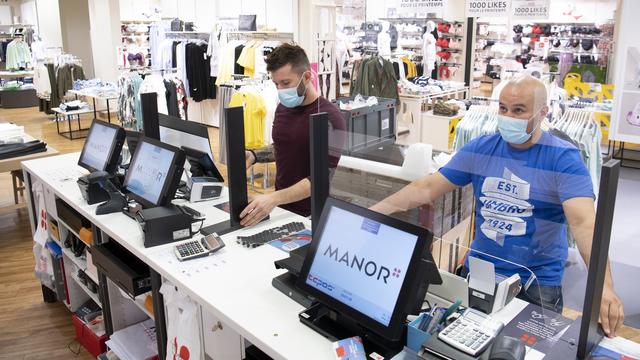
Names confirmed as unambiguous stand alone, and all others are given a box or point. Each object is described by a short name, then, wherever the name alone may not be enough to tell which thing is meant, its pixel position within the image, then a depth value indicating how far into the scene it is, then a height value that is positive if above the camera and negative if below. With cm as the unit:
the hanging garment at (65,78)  1034 -45
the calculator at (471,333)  139 -74
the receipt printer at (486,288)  165 -72
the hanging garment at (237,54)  799 -2
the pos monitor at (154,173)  243 -56
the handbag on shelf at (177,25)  941 +49
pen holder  145 -76
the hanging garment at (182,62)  886 -14
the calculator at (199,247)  216 -79
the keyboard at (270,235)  229 -79
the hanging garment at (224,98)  652 -55
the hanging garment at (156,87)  708 -43
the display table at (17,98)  1268 -102
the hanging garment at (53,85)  1045 -59
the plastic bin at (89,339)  295 -159
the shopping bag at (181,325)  203 -103
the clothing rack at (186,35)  951 +33
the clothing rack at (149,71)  824 -27
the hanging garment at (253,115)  596 -68
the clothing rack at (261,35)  805 +27
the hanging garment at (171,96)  740 -58
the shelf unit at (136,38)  1110 +32
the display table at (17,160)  426 -83
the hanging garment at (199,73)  880 -32
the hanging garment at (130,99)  733 -61
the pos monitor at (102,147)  309 -54
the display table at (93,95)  873 -67
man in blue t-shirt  170 -46
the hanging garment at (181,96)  762 -61
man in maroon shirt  258 -36
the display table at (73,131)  882 -133
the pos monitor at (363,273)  141 -61
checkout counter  159 -82
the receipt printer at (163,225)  228 -72
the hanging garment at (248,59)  774 -8
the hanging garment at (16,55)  1366 -2
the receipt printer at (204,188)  291 -72
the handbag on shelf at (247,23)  827 +46
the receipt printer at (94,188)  280 -69
